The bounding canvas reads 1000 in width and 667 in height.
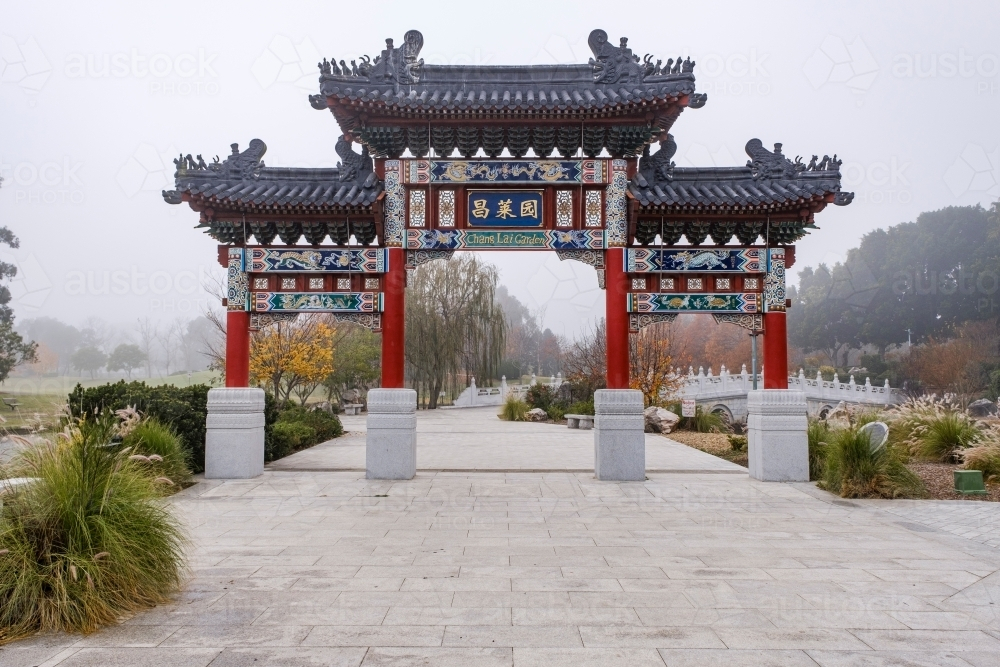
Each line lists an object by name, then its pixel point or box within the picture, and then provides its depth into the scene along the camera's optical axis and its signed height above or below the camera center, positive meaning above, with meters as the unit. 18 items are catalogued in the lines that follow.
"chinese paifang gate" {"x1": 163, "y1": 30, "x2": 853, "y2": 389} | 9.15 +2.12
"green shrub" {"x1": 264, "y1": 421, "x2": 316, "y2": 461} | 11.82 -1.47
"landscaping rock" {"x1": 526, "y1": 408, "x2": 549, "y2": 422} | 23.20 -1.79
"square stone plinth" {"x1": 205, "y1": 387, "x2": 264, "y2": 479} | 9.11 -0.98
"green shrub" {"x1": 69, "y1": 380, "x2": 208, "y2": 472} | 8.83 -0.54
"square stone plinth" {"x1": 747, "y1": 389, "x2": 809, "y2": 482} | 8.98 -0.98
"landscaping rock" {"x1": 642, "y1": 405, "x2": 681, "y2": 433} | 18.02 -1.54
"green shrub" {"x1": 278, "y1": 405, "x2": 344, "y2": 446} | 15.53 -1.37
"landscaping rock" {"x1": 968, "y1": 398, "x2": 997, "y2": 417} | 28.03 -1.92
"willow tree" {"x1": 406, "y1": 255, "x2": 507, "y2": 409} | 29.16 +1.98
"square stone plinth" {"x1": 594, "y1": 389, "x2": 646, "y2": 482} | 8.95 -1.00
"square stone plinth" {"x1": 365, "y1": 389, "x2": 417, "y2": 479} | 8.97 -0.97
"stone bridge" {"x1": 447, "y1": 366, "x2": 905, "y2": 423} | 28.14 -1.28
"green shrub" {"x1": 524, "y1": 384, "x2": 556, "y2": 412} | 24.95 -1.24
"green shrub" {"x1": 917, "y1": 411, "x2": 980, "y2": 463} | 10.62 -1.20
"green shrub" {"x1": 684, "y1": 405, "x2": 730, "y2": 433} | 18.27 -1.65
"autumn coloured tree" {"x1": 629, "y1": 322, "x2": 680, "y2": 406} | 20.97 -0.08
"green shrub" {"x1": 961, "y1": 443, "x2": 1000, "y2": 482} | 8.81 -1.32
